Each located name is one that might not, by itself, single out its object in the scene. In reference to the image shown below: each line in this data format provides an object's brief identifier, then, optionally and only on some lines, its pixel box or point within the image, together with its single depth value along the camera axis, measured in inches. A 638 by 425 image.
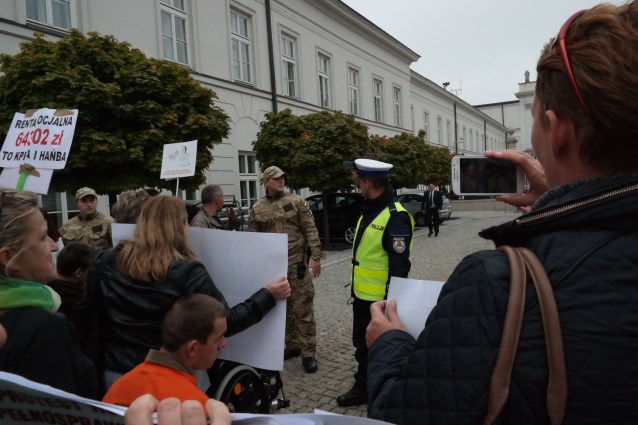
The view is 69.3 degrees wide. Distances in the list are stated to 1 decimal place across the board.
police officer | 132.2
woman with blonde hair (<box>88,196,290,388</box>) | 78.4
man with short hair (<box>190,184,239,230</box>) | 192.9
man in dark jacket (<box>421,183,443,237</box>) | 616.4
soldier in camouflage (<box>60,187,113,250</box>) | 197.3
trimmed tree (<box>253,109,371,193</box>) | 493.7
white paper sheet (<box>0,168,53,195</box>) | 153.6
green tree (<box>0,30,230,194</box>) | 265.6
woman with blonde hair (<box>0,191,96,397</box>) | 56.9
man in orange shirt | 63.9
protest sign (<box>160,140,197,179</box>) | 255.4
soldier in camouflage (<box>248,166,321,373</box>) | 177.6
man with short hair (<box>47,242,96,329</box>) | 95.9
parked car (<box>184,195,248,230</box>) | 487.5
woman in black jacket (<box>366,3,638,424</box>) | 29.8
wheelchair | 95.4
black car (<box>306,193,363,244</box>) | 546.6
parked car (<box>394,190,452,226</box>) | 714.0
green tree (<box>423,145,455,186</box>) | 998.5
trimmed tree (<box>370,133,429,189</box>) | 727.7
